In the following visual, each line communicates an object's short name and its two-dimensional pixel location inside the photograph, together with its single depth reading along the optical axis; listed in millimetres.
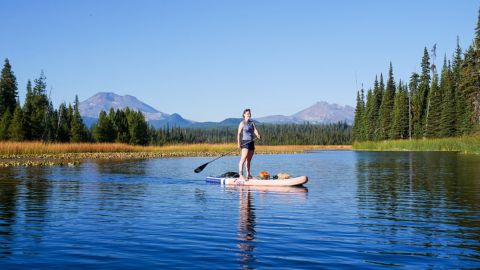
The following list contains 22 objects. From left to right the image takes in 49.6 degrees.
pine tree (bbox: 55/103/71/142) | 86712
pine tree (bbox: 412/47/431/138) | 104562
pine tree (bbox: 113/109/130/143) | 87750
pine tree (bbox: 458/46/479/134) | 78956
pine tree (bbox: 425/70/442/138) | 97125
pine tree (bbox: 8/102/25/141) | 73312
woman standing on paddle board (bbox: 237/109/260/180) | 21998
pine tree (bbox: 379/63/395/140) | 113656
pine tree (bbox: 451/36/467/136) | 90375
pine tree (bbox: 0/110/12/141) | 72950
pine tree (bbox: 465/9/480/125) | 76338
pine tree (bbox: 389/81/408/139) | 106688
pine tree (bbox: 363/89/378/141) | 124125
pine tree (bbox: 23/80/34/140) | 76438
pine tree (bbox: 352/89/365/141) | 132412
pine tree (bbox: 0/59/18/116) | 97800
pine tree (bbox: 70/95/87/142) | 85250
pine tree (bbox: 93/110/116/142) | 83625
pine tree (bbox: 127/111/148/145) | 89062
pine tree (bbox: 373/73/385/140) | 123688
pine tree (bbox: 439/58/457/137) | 92812
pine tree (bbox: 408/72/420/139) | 104438
